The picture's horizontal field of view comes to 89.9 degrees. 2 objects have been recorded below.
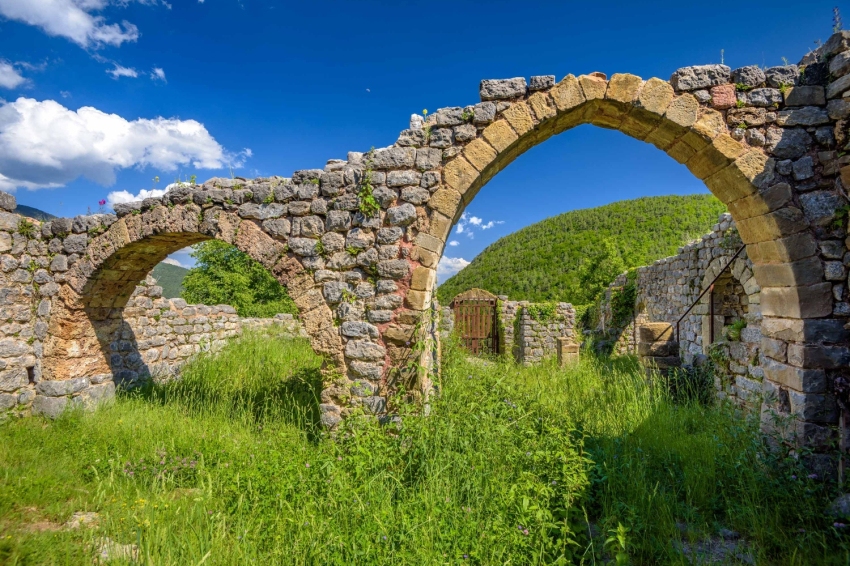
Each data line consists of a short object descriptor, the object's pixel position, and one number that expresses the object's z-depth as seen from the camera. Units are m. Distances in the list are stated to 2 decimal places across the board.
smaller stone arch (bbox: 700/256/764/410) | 5.37
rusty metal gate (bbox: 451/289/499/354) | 14.16
